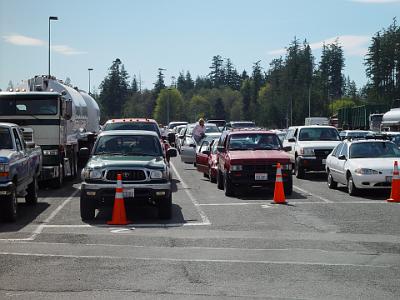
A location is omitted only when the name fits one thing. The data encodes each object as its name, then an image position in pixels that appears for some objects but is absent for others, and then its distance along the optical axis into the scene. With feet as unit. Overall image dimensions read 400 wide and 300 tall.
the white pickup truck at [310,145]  77.71
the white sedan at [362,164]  57.11
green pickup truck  43.88
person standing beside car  94.94
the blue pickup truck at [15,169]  43.55
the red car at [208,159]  71.54
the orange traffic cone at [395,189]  53.78
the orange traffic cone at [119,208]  43.01
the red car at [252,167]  58.29
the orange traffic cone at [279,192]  53.72
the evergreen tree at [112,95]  531.91
